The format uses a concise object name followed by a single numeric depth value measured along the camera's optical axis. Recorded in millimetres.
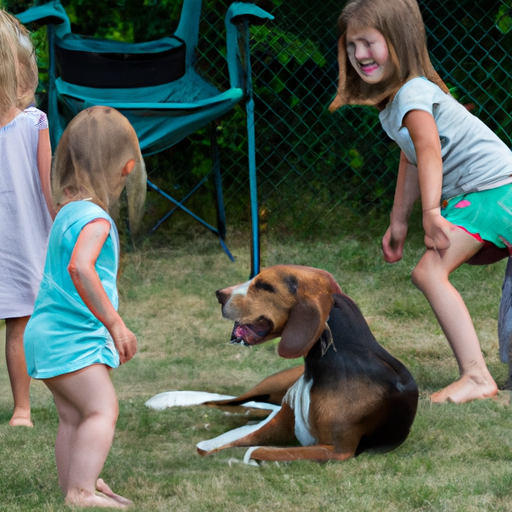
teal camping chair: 8609
